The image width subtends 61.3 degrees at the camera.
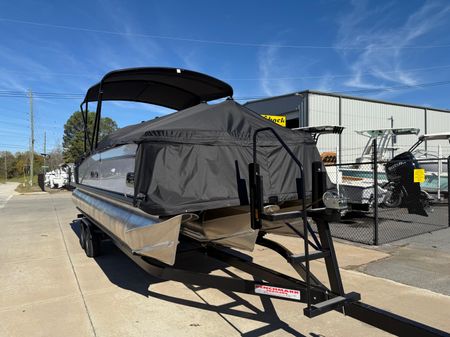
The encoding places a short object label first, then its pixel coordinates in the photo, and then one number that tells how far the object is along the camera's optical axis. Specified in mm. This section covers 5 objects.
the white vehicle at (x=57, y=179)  31725
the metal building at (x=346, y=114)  19656
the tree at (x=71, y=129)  57322
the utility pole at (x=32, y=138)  41000
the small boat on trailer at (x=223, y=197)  3088
